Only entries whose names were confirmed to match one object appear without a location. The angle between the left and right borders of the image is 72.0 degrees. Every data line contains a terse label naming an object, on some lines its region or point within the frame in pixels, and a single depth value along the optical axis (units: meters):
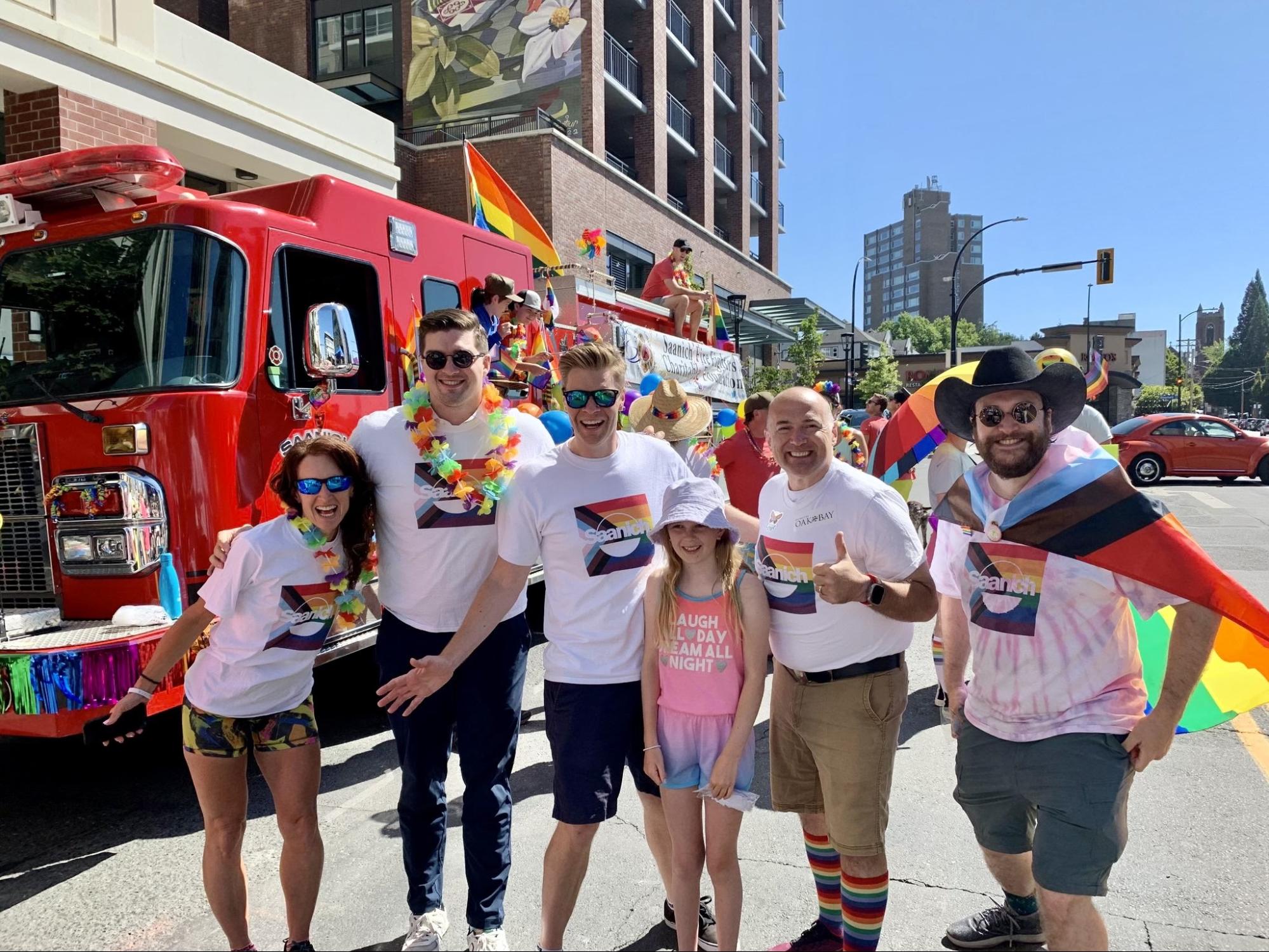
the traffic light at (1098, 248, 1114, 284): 23.75
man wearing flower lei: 2.85
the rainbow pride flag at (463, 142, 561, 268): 7.79
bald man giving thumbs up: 2.48
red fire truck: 3.80
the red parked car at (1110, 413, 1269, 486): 19.77
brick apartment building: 19.30
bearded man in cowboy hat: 2.20
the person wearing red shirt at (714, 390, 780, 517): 5.42
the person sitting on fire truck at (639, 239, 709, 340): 8.68
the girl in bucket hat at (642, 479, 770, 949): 2.54
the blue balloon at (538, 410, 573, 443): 5.10
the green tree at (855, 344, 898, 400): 35.88
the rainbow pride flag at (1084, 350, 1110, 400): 4.94
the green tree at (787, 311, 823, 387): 28.28
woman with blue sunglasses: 2.61
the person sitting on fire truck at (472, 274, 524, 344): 5.71
